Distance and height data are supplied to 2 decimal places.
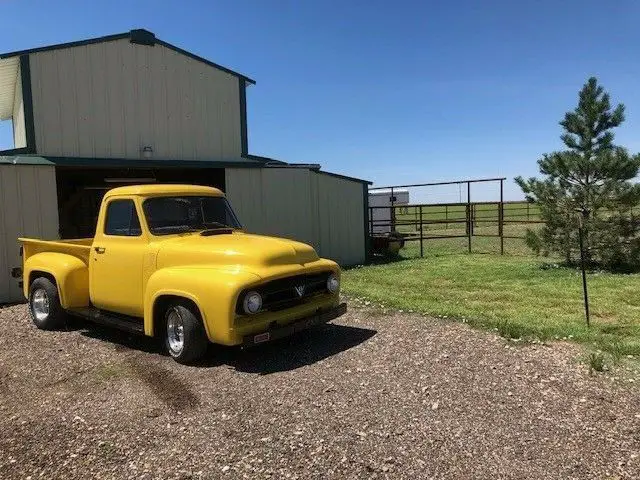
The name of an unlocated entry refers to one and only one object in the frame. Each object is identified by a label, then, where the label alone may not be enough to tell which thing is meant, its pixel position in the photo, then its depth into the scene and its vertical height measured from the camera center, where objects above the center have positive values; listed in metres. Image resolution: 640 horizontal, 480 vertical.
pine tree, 13.25 +0.34
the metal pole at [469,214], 17.20 -0.18
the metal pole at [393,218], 19.15 -0.26
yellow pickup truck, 5.51 -0.67
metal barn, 10.98 +1.58
